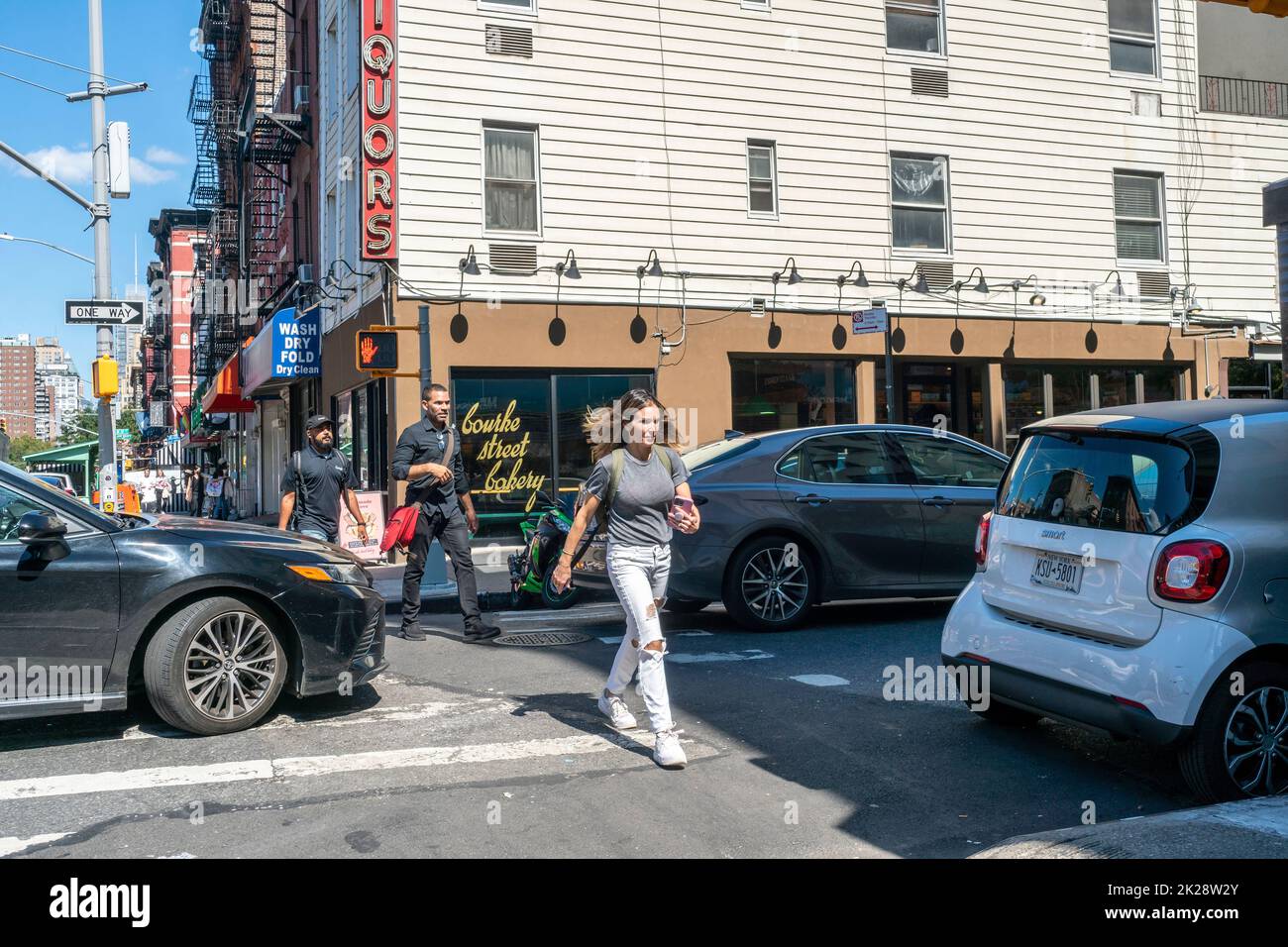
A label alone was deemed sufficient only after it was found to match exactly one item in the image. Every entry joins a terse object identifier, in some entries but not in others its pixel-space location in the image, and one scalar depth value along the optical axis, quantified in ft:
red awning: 98.27
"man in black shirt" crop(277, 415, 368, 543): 32.27
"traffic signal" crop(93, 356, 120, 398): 57.62
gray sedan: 30.07
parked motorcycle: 35.63
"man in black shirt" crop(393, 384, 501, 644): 29.91
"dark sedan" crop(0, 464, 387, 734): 18.98
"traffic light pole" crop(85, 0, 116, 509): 58.90
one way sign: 56.54
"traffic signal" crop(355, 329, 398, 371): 50.29
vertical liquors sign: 51.29
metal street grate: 29.99
